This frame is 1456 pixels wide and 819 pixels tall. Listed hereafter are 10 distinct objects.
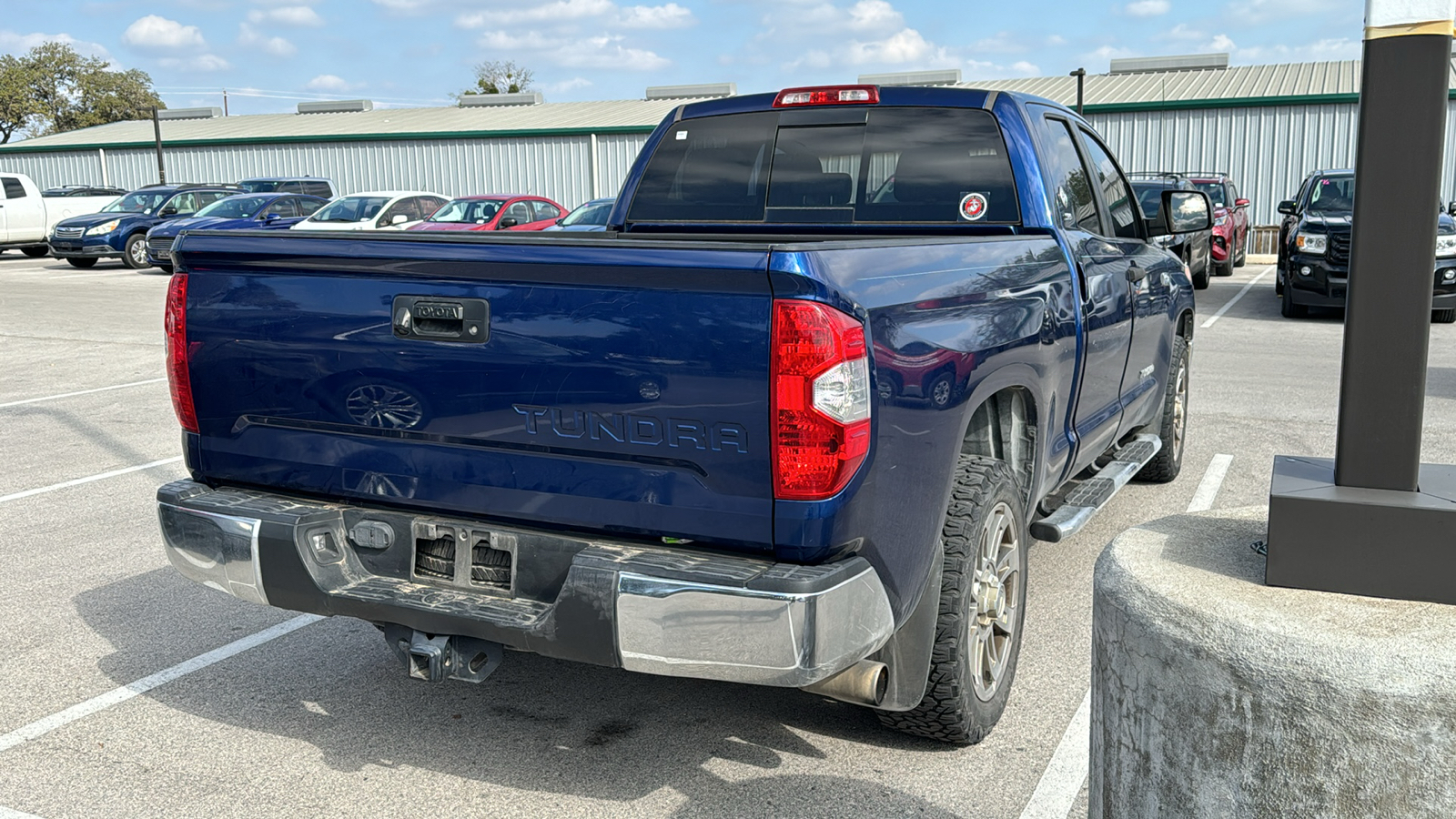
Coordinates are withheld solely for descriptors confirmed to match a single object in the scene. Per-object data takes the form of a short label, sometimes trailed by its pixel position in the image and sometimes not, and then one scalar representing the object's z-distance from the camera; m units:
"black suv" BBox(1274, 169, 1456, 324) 14.27
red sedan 20.14
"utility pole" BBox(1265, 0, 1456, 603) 2.10
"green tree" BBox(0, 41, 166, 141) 73.62
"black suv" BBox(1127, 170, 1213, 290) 17.07
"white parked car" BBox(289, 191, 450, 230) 20.97
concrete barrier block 1.83
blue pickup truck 2.77
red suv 20.17
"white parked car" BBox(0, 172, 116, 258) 26.66
